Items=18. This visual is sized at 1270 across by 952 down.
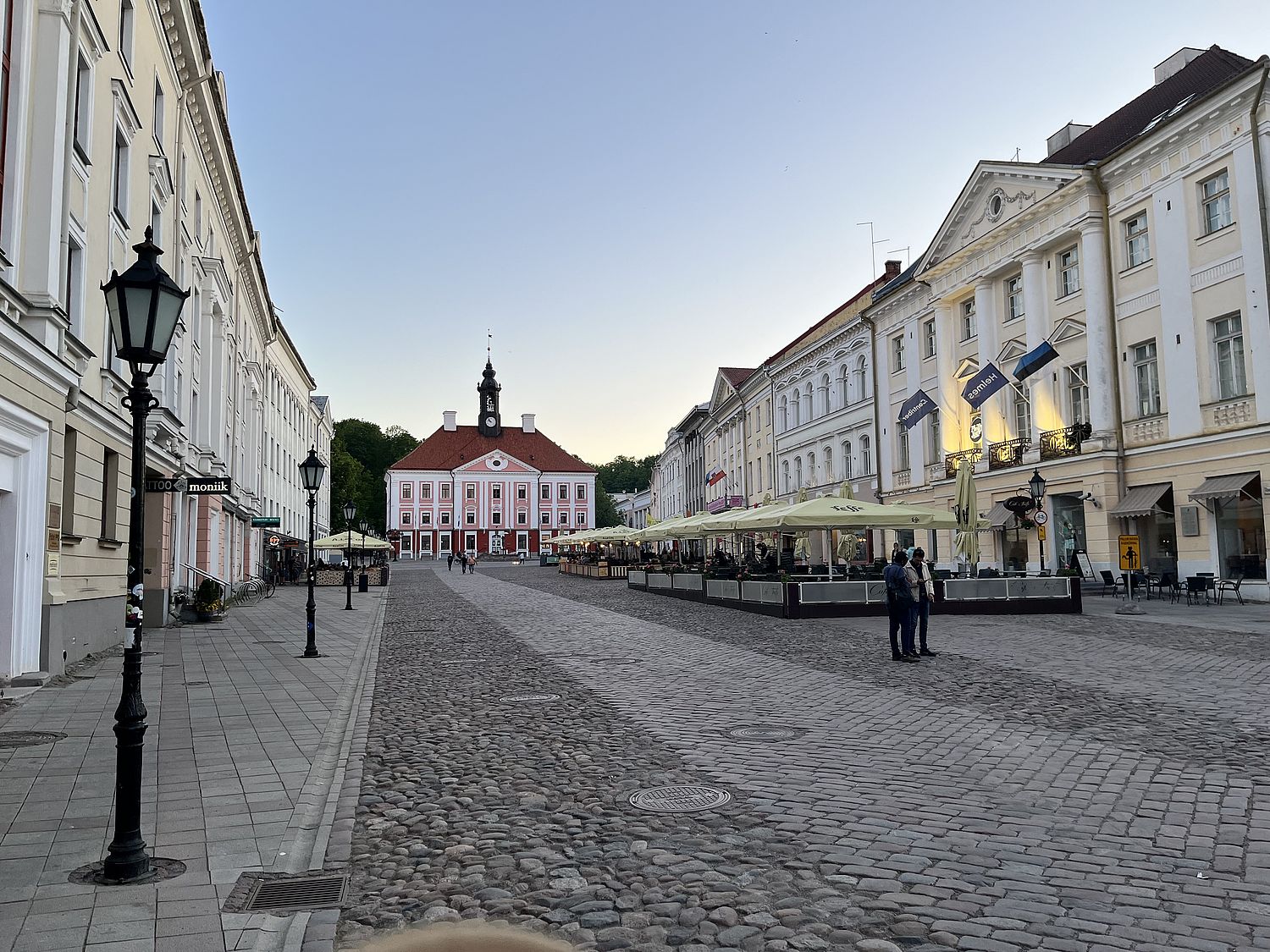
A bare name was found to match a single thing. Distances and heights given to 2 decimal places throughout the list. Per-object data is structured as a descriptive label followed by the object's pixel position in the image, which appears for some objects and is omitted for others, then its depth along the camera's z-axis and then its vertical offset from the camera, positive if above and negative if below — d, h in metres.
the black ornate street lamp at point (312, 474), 18.83 +1.62
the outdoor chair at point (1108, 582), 26.77 -1.04
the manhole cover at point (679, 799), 6.21 -1.65
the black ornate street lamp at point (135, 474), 4.96 +0.49
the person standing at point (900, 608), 13.82 -0.88
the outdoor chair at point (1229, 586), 22.56 -1.00
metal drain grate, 4.65 -1.68
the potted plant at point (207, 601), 22.86 -1.05
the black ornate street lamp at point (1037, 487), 24.31 +1.48
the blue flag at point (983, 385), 29.86 +5.09
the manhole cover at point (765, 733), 8.45 -1.64
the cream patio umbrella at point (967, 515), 23.62 +0.80
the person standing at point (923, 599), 14.27 -0.76
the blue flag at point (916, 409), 33.47 +4.86
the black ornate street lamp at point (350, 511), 40.82 +1.90
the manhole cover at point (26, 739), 8.39 -1.60
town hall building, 110.00 +6.78
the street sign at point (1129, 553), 23.00 -0.21
